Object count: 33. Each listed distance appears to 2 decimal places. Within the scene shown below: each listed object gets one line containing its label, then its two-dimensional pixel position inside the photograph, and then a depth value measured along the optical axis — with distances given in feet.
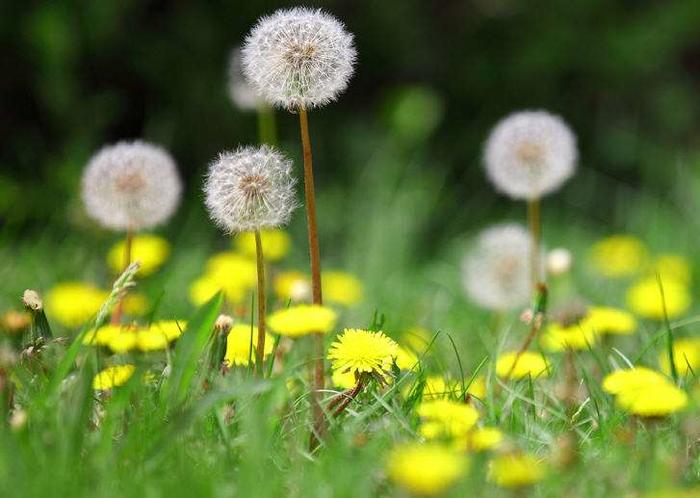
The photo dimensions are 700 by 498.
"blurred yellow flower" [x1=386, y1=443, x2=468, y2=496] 8.25
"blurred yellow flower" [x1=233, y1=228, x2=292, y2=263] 23.45
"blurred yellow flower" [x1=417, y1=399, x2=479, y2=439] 11.21
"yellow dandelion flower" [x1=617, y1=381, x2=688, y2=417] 11.21
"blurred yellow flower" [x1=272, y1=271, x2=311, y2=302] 16.82
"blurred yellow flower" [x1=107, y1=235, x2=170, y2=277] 22.38
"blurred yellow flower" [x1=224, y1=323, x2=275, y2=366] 13.52
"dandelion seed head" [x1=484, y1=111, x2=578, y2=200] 18.90
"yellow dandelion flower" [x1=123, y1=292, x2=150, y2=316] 19.36
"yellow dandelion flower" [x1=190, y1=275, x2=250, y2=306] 18.30
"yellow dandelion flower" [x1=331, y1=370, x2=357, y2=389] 13.56
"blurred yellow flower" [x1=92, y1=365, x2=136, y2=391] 12.49
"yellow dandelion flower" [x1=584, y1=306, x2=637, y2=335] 16.43
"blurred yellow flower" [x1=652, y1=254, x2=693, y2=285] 23.60
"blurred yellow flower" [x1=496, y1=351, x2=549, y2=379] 14.53
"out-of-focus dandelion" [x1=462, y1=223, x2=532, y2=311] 20.22
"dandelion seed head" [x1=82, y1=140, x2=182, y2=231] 16.01
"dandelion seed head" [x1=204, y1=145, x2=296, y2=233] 12.38
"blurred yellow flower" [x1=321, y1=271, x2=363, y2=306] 21.94
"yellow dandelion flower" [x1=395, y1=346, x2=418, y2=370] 14.48
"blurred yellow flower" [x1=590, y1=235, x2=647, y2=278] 25.68
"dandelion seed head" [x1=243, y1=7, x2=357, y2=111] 12.51
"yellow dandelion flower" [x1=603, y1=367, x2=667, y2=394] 11.91
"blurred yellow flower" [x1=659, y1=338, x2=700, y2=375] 17.20
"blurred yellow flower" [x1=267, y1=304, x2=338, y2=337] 12.29
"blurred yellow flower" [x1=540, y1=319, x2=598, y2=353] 15.45
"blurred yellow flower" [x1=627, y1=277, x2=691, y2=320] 19.39
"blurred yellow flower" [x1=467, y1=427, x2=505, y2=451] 10.66
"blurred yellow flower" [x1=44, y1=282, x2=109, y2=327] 18.04
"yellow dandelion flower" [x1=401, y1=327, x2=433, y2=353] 18.17
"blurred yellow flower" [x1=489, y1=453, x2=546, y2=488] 9.28
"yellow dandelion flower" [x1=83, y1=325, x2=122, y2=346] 13.41
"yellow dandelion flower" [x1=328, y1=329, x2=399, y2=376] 12.14
